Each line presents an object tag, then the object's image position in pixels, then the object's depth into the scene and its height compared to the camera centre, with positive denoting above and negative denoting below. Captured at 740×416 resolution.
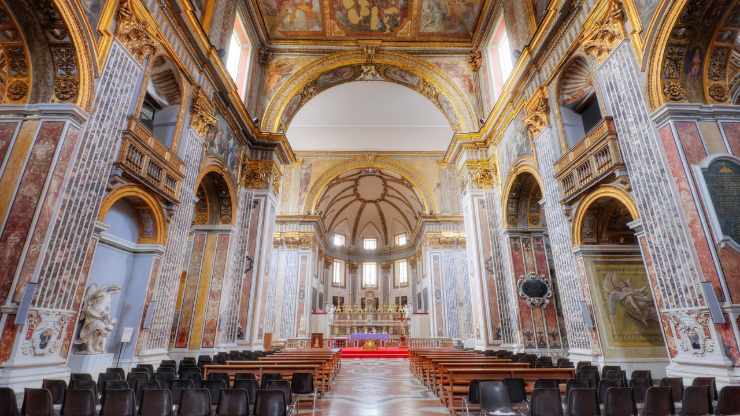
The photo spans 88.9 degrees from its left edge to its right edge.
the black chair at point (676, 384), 4.95 -0.44
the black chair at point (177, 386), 4.73 -0.48
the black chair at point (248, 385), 4.99 -0.47
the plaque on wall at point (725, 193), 5.23 +2.07
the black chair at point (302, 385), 5.76 -0.55
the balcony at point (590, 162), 6.90 +3.53
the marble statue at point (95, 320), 6.55 +0.44
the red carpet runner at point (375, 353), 19.02 -0.27
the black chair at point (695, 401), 3.94 -0.52
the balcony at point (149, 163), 6.84 +3.48
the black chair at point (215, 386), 5.10 -0.50
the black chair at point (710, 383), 4.59 -0.41
